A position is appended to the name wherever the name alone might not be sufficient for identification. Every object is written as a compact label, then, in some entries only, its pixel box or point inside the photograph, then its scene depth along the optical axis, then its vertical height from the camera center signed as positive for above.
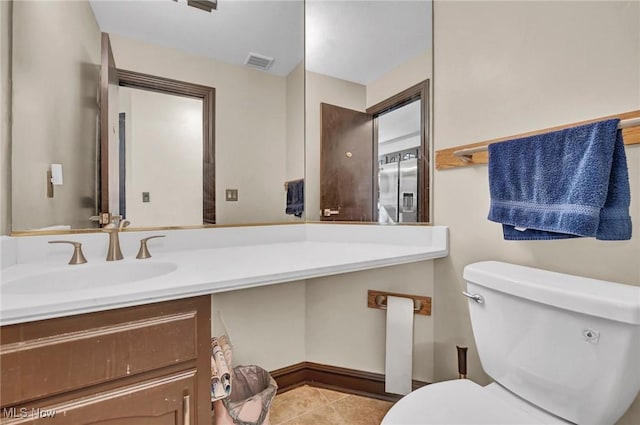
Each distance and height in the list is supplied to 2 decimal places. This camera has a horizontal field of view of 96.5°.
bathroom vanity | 0.61 -0.27
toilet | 0.74 -0.42
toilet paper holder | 1.42 -0.45
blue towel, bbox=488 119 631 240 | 0.80 +0.09
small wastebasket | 1.07 -0.79
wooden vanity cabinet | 0.60 -0.36
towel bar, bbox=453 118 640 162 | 1.15 +0.25
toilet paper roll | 1.38 -0.65
